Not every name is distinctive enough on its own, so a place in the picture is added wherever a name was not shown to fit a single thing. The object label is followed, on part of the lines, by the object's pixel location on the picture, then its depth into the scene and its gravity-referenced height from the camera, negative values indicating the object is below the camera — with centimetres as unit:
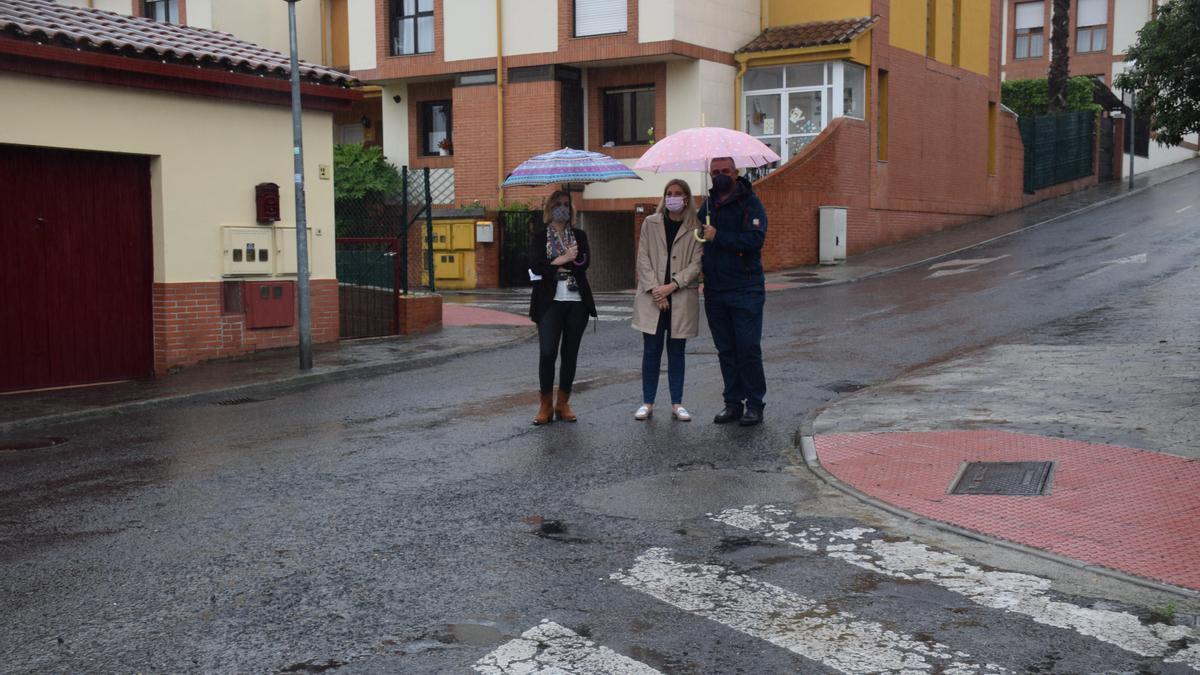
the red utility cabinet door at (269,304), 1471 -73
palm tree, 3612 +579
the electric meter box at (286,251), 1505 -7
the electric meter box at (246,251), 1443 -7
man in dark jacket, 906 -31
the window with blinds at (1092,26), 5194 +953
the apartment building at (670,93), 2762 +375
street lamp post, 1334 +11
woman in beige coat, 923 -30
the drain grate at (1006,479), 696 -143
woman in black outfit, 934 -37
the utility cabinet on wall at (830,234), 2753 +22
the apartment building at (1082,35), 5109 +920
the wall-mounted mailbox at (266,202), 1471 +54
